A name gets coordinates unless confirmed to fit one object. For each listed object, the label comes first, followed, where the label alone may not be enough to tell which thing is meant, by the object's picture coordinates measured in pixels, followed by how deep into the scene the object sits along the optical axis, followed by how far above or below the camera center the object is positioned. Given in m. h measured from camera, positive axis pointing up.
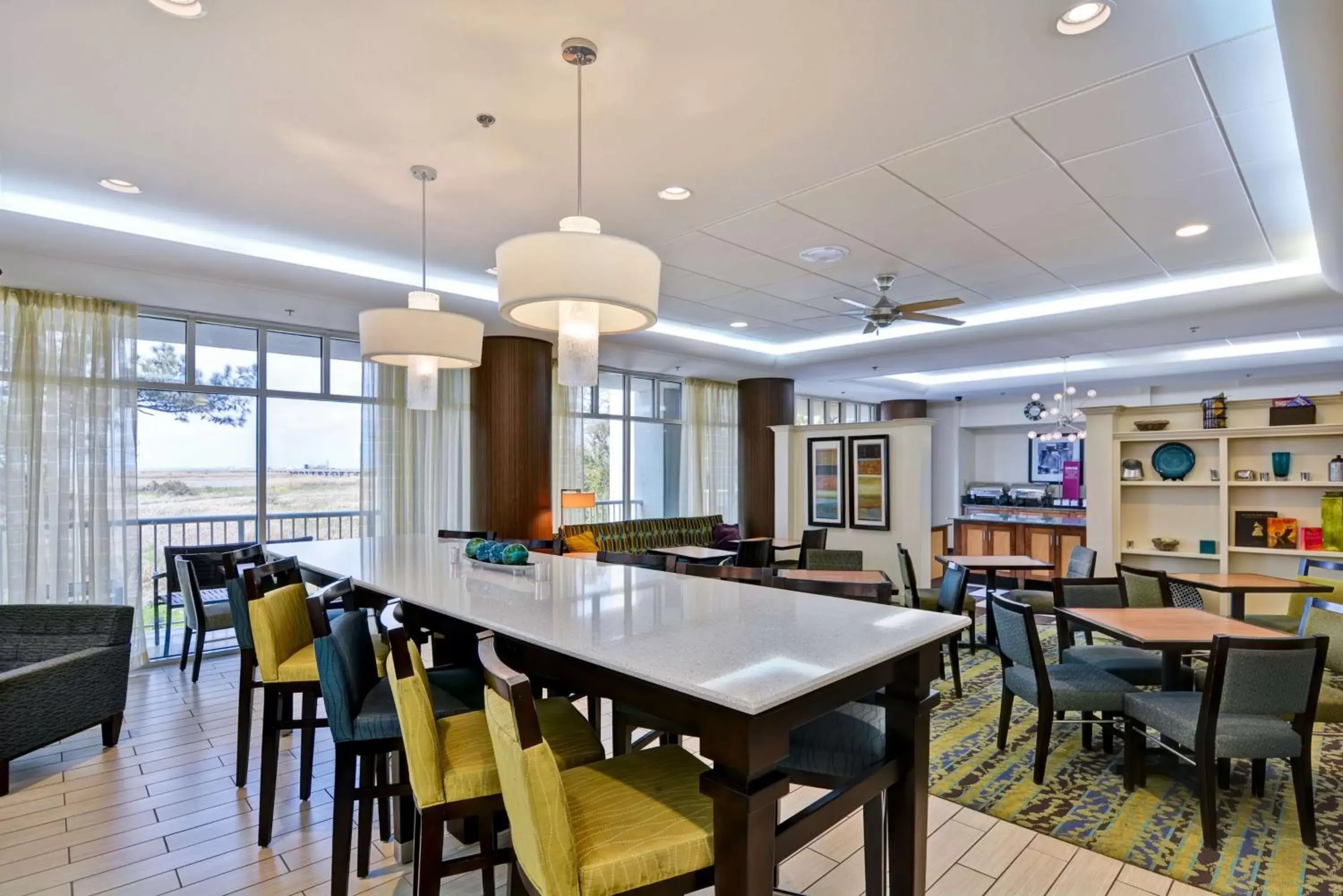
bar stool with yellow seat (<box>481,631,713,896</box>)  1.21 -0.76
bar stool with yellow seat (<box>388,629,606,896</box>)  1.58 -0.79
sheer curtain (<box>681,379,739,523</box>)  9.42 +0.08
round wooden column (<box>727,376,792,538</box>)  9.69 +0.20
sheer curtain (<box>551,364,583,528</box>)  7.89 +0.15
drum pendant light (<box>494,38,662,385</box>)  2.10 +0.60
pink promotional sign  11.57 -0.45
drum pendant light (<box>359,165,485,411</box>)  3.11 +0.58
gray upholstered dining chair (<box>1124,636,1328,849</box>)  2.55 -1.00
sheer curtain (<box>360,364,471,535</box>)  6.20 -0.03
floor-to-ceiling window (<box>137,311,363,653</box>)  5.41 +0.19
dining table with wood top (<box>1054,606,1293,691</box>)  2.89 -0.83
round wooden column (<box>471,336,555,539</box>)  6.75 +0.20
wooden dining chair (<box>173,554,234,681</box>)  4.65 -1.11
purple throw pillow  8.84 -1.05
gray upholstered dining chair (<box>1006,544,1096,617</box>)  5.18 -0.97
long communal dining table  1.29 -0.49
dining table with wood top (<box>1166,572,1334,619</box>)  4.30 -0.88
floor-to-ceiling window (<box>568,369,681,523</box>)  8.64 +0.13
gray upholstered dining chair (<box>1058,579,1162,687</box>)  3.59 -1.14
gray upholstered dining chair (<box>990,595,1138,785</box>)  3.10 -1.11
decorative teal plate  5.68 -0.05
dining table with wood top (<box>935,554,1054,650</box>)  5.46 -0.94
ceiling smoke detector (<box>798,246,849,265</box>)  4.62 +1.42
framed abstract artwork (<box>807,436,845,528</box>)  7.36 -0.31
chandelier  9.13 +0.64
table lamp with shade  7.29 -0.49
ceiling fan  4.96 +1.07
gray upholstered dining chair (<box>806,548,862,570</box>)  5.46 -0.87
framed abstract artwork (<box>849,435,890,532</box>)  6.89 -0.29
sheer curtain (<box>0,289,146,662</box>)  4.57 +0.05
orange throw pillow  7.38 -0.99
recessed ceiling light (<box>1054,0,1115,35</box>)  2.19 +1.47
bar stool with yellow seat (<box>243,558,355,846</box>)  2.38 -0.75
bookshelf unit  5.30 -0.30
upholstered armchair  3.03 -1.07
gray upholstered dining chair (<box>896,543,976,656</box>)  5.11 -1.12
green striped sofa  7.78 -0.97
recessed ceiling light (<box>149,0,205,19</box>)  2.17 +1.48
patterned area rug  2.44 -1.53
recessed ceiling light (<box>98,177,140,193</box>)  3.54 +1.46
